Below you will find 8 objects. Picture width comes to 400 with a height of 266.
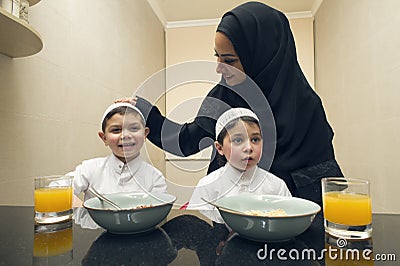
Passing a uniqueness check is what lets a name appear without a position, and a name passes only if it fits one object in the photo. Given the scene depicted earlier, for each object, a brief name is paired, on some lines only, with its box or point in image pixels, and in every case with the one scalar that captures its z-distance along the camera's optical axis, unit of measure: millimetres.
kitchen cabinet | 834
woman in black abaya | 977
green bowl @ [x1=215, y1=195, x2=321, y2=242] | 445
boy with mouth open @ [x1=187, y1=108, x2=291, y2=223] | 850
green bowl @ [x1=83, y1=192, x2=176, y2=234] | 490
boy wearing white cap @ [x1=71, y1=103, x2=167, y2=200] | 946
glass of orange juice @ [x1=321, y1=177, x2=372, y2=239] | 469
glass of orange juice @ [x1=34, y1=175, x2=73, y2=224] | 585
